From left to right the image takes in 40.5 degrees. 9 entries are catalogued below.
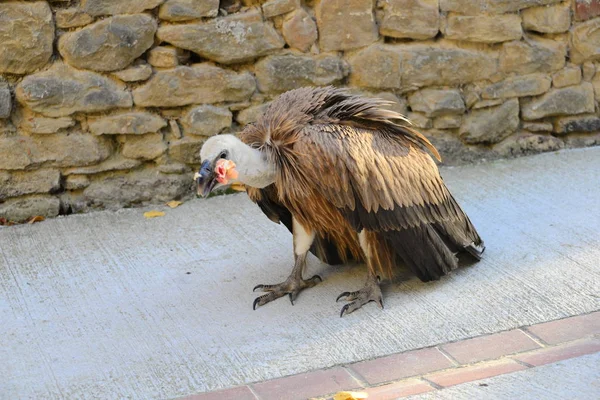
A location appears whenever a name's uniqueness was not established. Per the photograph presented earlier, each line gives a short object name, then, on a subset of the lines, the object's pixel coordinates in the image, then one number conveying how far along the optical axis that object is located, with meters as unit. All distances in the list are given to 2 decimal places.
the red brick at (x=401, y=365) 3.25
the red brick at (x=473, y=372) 3.21
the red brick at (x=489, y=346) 3.38
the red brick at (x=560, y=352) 3.32
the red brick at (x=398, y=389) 3.11
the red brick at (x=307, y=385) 3.14
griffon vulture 3.55
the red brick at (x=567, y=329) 3.49
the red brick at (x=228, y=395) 3.12
